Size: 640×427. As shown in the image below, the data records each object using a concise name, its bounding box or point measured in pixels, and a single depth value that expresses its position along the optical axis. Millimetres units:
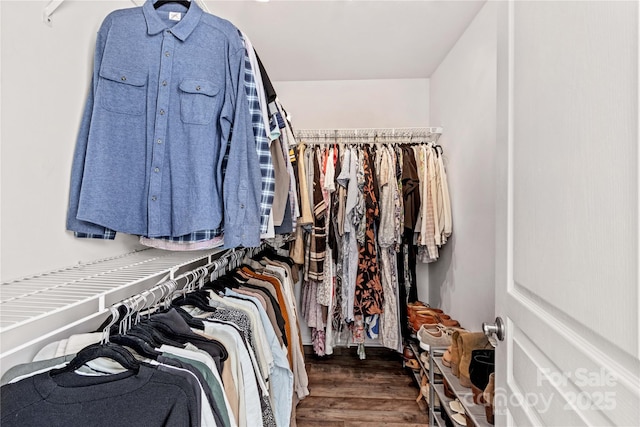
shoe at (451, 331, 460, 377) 1441
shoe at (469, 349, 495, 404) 1233
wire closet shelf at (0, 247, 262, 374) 574
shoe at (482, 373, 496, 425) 1131
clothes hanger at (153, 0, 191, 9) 1074
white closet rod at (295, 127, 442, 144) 2363
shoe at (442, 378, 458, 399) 1520
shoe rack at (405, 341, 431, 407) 1910
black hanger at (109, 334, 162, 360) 683
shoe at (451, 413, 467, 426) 1339
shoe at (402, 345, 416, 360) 2243
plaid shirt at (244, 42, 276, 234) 1068
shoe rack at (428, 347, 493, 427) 1198
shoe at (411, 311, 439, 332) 2033
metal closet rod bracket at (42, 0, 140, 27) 813
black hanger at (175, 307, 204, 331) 886
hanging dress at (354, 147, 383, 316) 2182
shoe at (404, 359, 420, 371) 2131
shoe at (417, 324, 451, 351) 1742
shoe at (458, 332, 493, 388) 1357
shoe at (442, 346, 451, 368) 1518
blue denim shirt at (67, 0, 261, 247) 931
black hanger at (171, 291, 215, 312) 1010
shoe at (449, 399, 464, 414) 1398
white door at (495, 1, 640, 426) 442
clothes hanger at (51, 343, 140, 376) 608
